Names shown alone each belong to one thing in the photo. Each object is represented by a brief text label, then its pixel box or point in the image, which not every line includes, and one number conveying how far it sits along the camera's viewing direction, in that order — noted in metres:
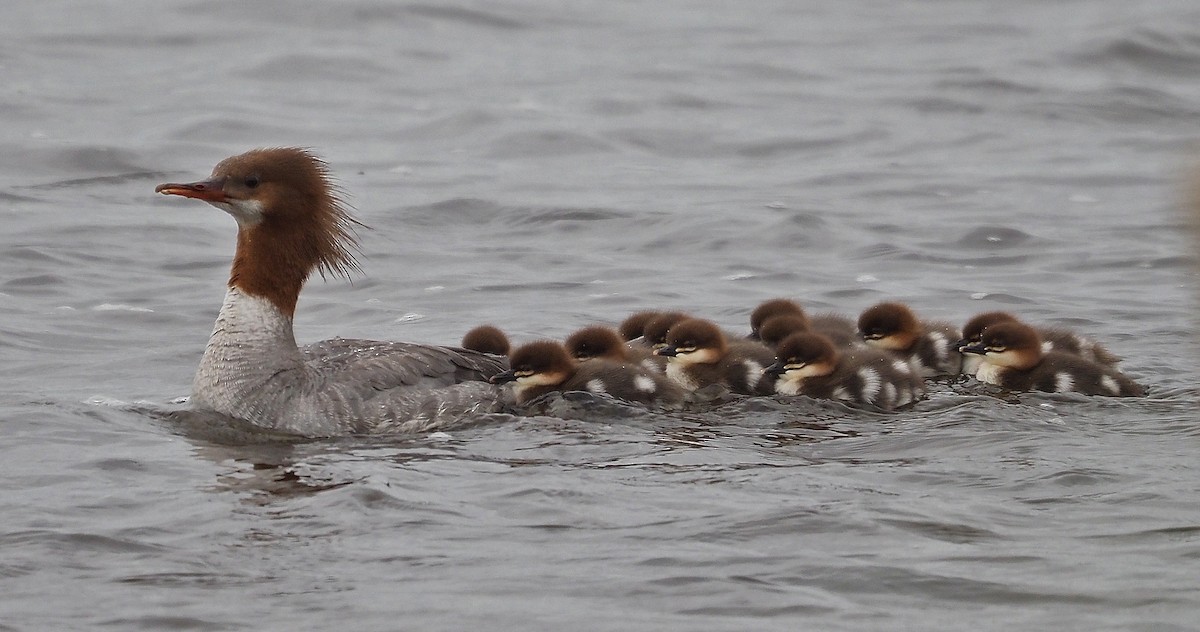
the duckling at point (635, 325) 18.06
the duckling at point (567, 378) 15.73
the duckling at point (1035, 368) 16.00
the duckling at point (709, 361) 16.16
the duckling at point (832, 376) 15.80
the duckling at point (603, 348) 16.39
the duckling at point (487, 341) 17.27
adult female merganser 15.42
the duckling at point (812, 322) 17.45
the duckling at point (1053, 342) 16.84
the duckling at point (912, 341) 17.27
